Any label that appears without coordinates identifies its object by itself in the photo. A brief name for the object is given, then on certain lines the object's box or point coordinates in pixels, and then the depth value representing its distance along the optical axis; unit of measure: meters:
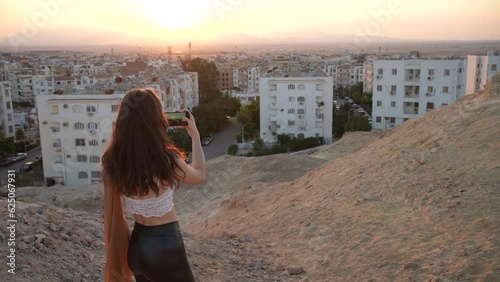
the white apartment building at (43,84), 63.53
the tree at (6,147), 34.66
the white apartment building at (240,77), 84.93
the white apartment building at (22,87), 67.69
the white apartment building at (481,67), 35.50
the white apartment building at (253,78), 74.06
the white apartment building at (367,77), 64.51
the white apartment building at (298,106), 36.53
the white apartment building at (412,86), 35.56
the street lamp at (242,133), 39.10
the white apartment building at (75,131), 27.25
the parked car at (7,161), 34.97
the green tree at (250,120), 42.38
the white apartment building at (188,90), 46.12
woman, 3.00
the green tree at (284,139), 35.65
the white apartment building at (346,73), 80.50
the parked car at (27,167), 32.58
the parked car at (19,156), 36.32
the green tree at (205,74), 58.34
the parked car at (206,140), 40.44
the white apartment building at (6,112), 41.19
